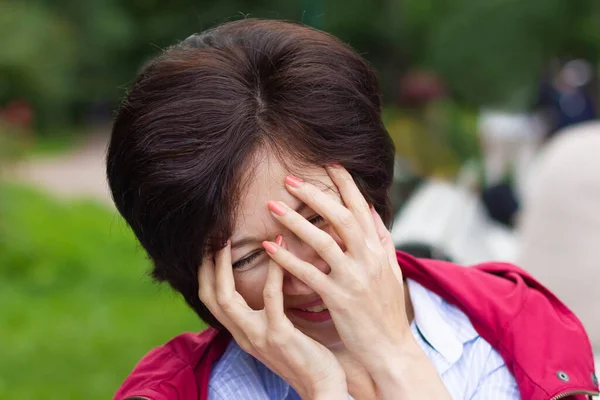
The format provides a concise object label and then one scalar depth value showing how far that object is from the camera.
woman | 1.55
